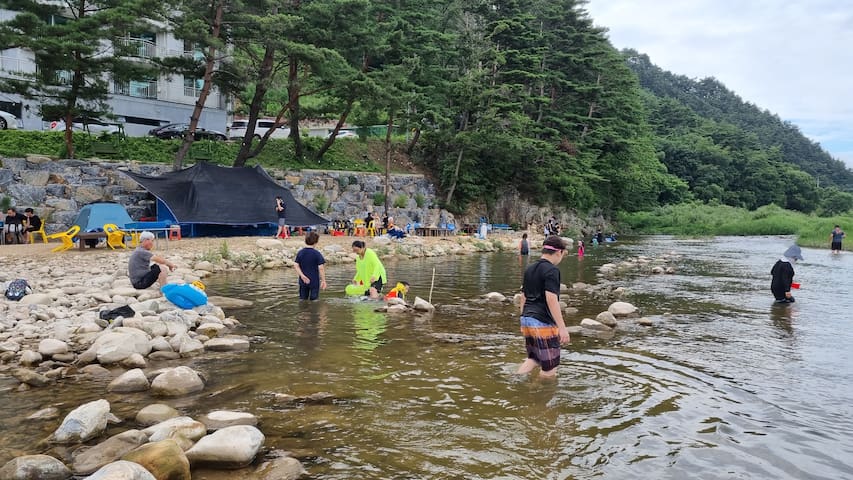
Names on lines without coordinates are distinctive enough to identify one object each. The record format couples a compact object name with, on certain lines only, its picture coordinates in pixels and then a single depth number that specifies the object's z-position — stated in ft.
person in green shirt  40.63
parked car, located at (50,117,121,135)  95.38
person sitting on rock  33.68
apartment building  101.81
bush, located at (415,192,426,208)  116.37
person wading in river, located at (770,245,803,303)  41.65
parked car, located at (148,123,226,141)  103.04
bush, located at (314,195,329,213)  96.68
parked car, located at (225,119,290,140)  123.44
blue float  32.30
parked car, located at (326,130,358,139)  132.03
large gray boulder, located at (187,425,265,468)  14.58
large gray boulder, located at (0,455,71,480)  13.09
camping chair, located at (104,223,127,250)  58.23
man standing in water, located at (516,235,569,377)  20.75
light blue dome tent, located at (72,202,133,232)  63.87
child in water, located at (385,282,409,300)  40.40
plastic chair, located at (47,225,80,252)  55.77
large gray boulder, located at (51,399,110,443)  15.62
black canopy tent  71.56
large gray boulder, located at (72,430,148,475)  14.12
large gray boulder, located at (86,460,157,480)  12.23
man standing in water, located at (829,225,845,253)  91.40
